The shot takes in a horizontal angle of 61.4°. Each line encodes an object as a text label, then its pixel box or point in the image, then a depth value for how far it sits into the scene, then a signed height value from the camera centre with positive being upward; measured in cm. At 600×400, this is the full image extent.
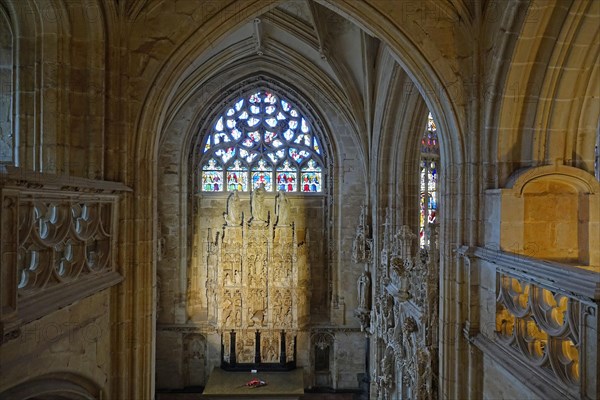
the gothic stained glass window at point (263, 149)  1214 +128
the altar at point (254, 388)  1034 -389
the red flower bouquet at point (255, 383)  1063 -383
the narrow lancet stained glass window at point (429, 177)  1190 +62
